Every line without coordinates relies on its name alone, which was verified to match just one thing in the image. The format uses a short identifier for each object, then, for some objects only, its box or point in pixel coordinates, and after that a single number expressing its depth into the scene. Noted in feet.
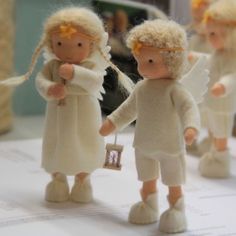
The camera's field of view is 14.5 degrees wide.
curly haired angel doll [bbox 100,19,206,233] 1.73
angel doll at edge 2.08
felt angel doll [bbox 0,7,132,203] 1.83
